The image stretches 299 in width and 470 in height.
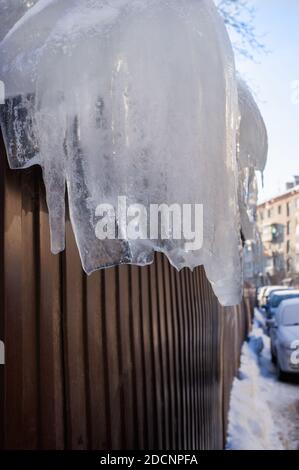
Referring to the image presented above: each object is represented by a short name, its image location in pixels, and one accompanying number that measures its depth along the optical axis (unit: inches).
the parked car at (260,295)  1184.3
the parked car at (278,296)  634.8
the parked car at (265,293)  1079.5
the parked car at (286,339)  324.7
